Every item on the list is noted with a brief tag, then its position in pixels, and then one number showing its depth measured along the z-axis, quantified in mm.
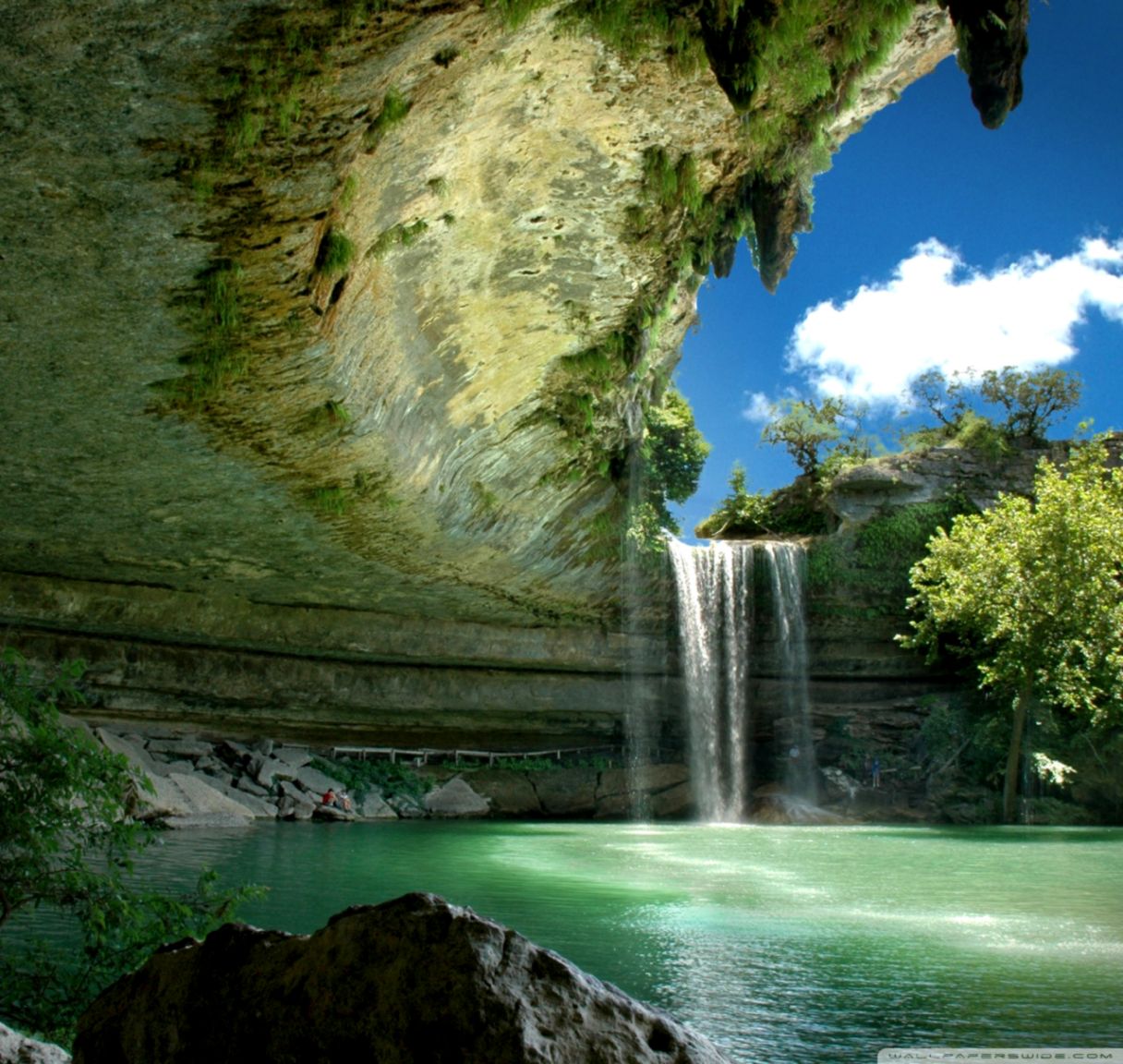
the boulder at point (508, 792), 21828
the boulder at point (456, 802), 20359
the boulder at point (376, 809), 18750
